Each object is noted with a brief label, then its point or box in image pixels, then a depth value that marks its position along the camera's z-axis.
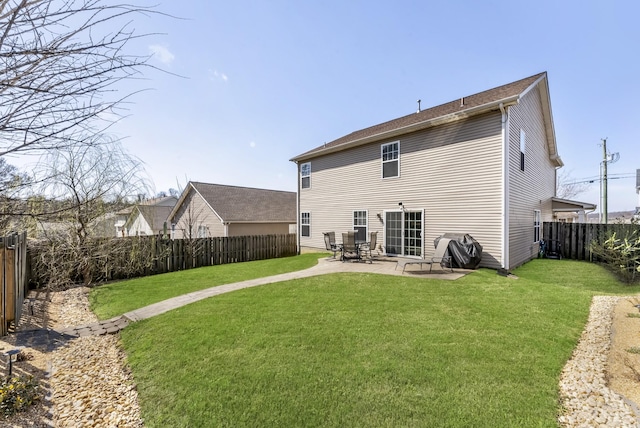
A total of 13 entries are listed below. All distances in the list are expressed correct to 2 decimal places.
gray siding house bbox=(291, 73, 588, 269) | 9.10
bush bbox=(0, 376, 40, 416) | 2.81
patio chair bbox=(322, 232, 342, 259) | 11.96
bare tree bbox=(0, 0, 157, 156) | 1.66
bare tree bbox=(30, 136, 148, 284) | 8.33
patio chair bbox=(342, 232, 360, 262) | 11.14
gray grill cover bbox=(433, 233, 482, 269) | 8.92
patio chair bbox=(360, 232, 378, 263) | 11.16
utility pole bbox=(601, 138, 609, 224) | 19.94
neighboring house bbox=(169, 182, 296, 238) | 19.06
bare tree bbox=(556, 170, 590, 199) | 30.57
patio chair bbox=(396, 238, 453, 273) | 8.80
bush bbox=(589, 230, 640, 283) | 8.35
